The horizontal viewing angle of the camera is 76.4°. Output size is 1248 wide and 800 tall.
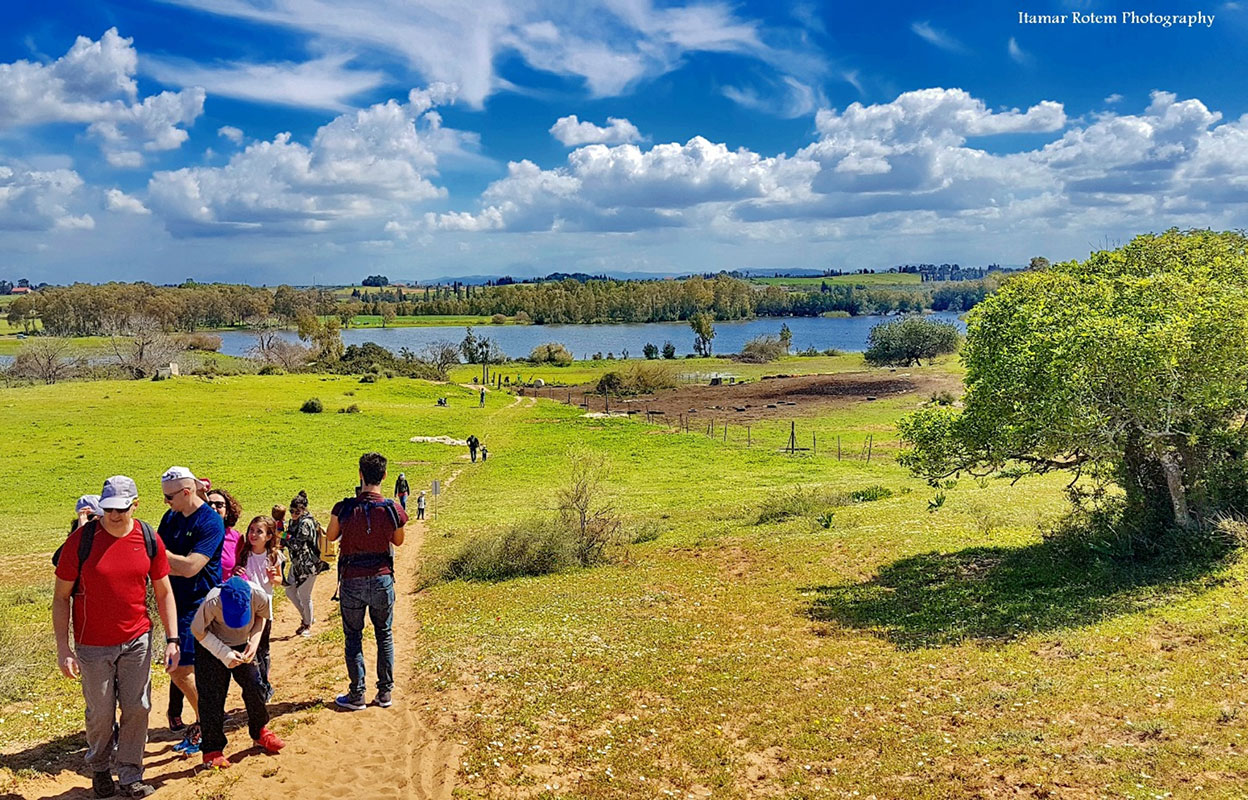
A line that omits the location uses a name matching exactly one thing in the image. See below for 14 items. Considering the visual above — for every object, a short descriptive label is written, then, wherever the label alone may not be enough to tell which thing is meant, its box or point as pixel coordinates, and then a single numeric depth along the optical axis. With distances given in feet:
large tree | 42.98
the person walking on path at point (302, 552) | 42.93
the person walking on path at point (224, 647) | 25.91
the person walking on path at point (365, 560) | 31.09
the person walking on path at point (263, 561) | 31.41
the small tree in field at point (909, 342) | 336.49
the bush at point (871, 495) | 94.27
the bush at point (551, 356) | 417.90
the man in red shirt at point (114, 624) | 23.56
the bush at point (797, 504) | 85.44
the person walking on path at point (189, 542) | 26.03
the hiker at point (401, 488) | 85.61
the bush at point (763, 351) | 419.95
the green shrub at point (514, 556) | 67.05
